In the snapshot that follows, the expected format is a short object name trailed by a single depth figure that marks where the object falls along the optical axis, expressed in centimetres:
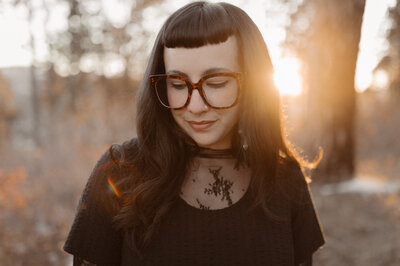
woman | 78
